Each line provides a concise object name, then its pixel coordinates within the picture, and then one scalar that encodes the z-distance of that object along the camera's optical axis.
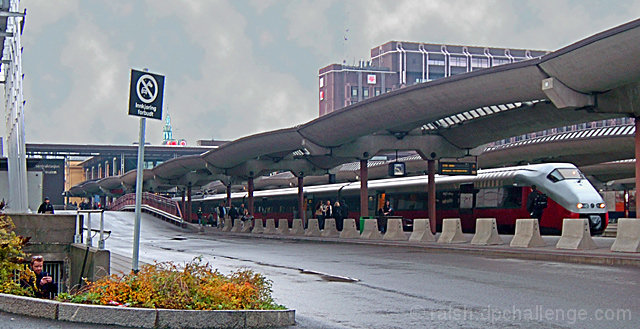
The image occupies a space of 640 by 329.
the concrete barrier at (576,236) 21.36
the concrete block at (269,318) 8.94
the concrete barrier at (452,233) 27.59
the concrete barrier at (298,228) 41.34
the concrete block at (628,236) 19.78
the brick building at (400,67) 174.50
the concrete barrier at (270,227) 44.69
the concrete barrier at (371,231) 33.56
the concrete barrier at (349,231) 35.31
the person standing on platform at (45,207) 28.44
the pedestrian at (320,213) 42.38
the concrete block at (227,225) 53.72
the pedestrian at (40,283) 12.96
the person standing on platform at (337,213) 40.17
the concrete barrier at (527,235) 23.16
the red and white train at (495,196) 32.41
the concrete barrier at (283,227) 43.03
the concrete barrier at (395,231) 31.69
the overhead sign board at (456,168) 36.94
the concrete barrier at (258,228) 46.66
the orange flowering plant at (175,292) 9.06
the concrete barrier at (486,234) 25.62
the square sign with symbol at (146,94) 11.13
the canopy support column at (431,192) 37.81
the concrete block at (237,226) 51.22
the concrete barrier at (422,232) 29.66
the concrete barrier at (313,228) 39.31
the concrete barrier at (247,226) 49.78
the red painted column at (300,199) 50.75
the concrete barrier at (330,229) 37.56
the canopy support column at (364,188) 39.53
